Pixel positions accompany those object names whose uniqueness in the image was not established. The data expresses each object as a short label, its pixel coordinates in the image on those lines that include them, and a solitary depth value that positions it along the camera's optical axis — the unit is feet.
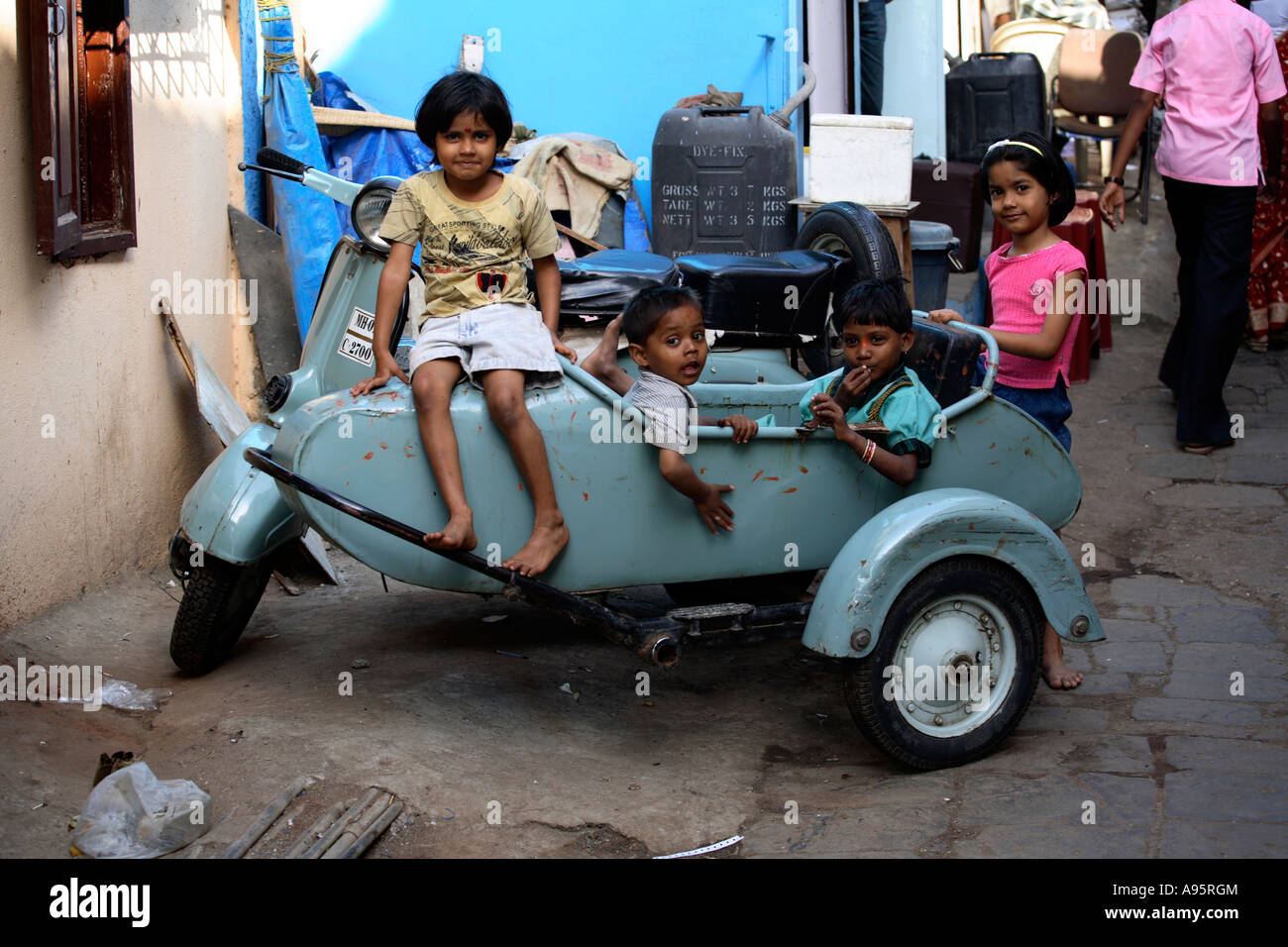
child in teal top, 10.44
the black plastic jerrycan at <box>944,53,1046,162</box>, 29.78
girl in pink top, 11.86
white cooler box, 21.34
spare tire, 17.20
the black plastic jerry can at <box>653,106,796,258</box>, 23.08
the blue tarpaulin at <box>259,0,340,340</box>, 19.10
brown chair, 29.07
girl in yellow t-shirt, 9.69
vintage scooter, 9.63
